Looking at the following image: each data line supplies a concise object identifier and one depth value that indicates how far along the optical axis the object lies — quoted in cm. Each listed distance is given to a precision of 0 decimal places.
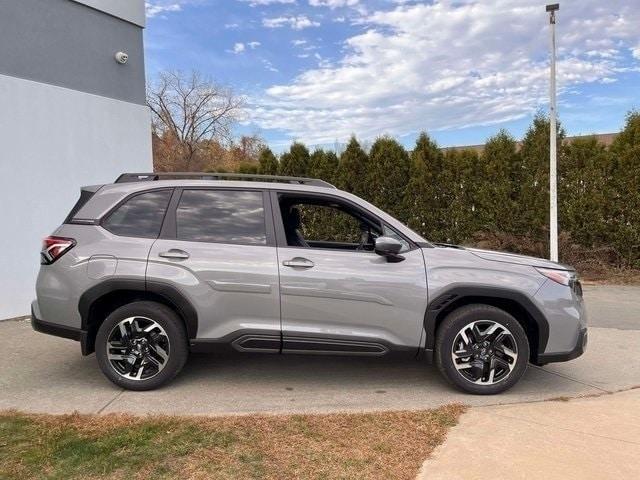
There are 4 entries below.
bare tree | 3910
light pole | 974
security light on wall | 862
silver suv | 451
